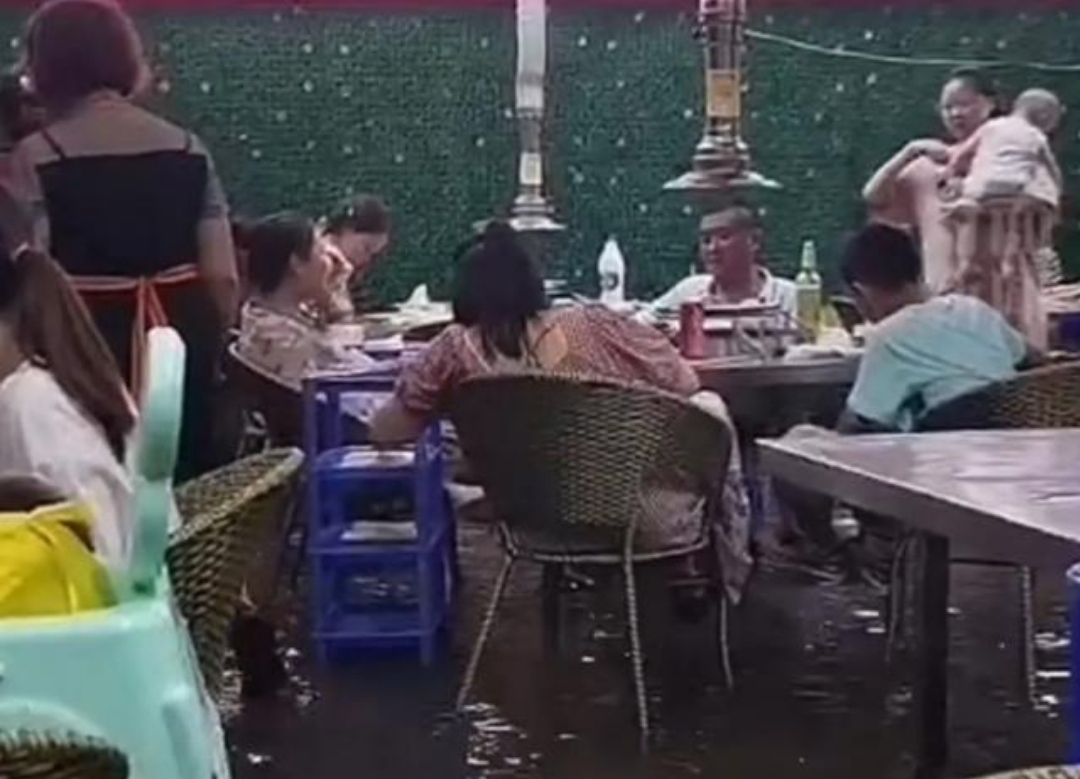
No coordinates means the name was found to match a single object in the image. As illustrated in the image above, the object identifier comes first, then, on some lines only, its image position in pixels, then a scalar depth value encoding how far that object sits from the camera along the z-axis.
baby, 8.62
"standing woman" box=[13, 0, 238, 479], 4.45
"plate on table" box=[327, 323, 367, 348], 6.39
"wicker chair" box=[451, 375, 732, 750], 4.76
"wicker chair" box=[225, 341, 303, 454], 5.91
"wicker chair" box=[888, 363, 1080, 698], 4.92
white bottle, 8.05
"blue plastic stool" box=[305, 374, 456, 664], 5.63
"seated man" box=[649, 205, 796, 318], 6.42
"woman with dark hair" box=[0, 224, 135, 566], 3.14
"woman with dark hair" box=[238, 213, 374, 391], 6.07
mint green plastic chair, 2.11
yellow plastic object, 2.23
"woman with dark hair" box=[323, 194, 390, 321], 7.81
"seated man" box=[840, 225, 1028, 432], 5.37
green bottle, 6.38
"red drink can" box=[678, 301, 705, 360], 5.79
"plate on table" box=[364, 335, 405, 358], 6.27
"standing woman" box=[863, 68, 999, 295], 8.84
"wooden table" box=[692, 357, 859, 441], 5.61
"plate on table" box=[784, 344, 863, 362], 5.80
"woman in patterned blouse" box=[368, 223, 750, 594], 5.23
